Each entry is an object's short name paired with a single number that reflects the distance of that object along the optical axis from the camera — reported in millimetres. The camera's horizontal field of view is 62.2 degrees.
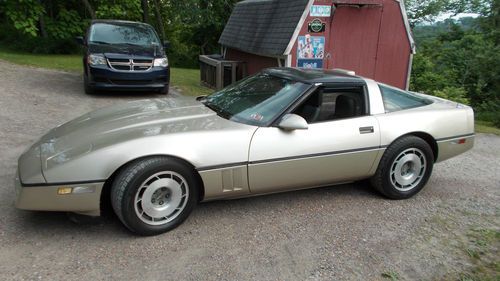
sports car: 3152
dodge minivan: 8719
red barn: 9164
